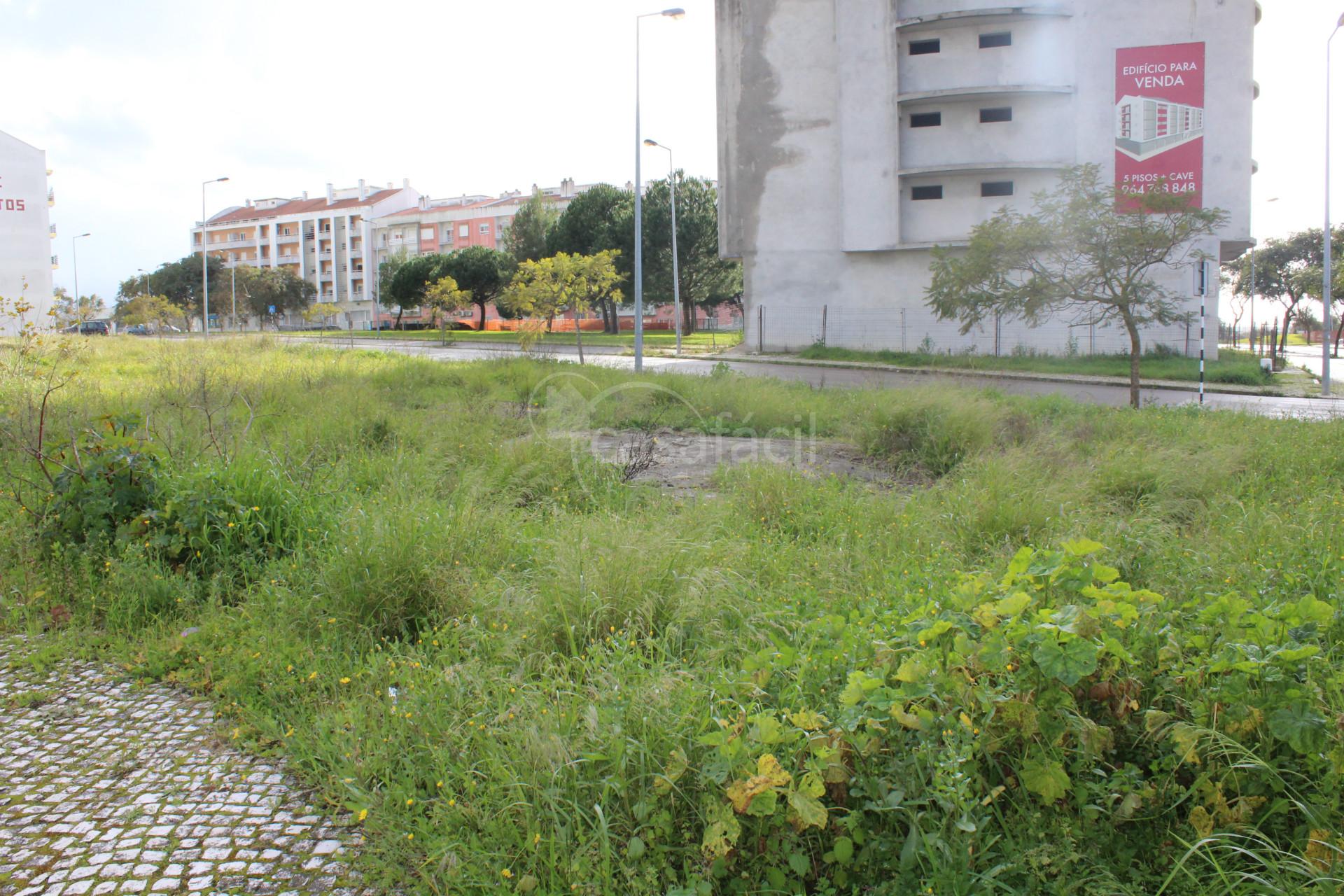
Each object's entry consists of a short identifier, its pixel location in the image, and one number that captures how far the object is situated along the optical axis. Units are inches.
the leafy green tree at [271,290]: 2854.3
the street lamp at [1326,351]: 861.8
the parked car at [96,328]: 1668.8
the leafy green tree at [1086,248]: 581.3
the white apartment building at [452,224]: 3553.2
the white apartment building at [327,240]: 3875.5
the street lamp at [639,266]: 999.6
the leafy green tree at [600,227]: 2103.8
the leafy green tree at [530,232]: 2402.8
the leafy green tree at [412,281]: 2556.6
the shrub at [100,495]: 221.0
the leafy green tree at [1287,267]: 1784.0
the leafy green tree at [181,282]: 3004.4
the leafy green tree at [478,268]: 2453.2
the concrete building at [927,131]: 1183.6
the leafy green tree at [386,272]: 2770.7
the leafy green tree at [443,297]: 1823.3
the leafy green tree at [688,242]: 2028.8
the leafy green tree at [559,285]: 1090.7
